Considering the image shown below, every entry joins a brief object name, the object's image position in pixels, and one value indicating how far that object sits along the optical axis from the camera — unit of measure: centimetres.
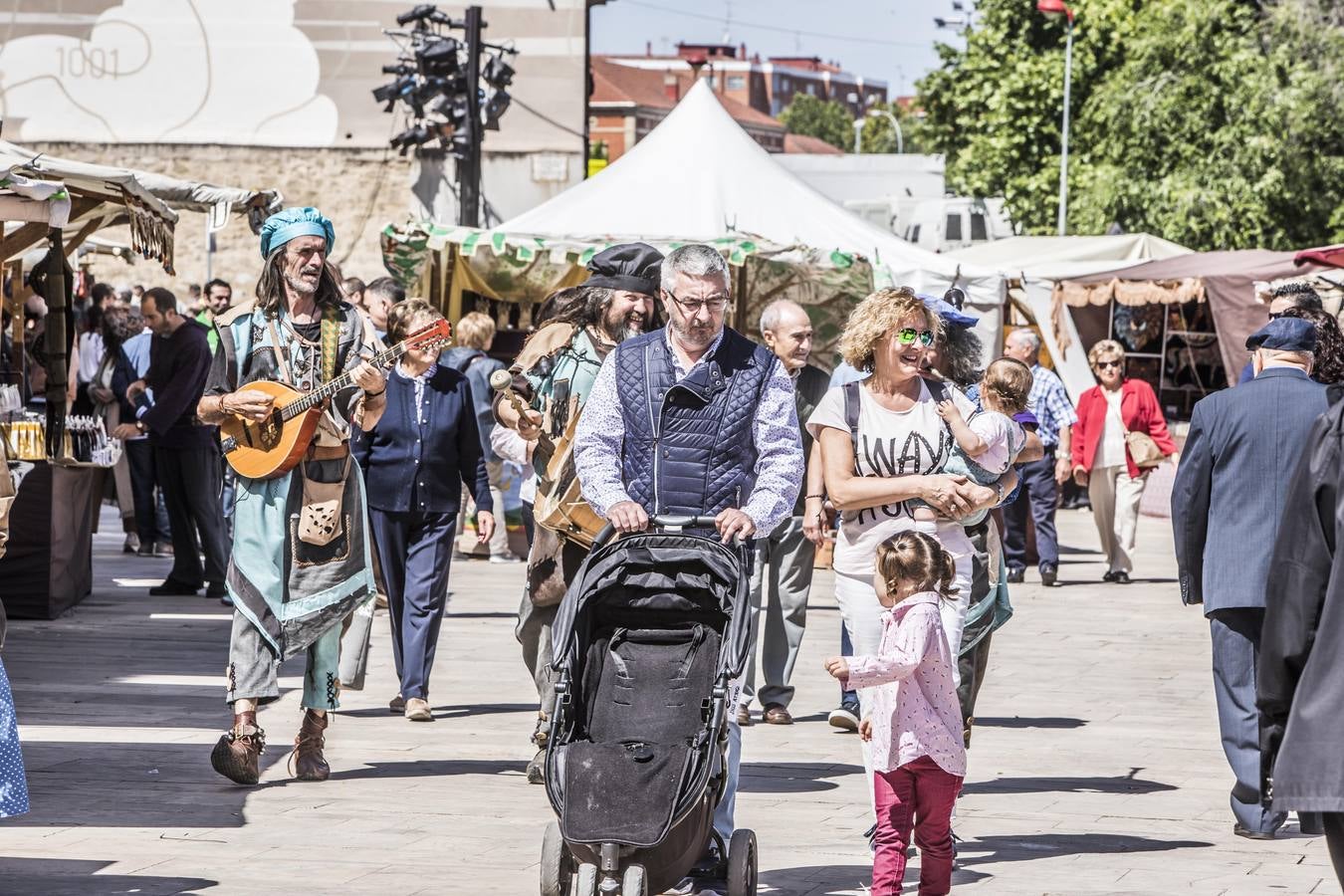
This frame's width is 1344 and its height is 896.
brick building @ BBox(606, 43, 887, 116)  18901
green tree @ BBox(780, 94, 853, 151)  17612
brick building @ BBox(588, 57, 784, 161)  12825
